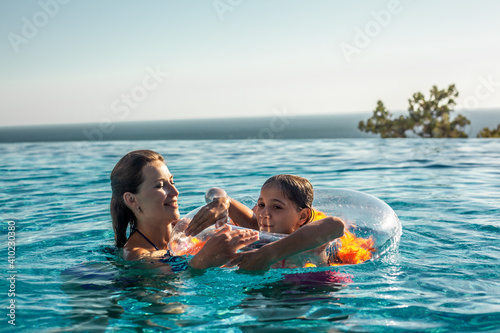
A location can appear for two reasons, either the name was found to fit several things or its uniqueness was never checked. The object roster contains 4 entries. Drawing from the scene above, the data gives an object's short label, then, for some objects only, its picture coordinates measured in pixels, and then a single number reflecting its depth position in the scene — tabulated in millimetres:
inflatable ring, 3762
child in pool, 3426
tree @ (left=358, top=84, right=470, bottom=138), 25562
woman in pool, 3951
